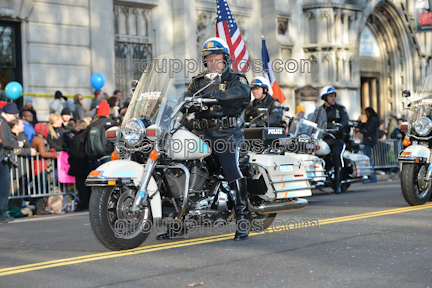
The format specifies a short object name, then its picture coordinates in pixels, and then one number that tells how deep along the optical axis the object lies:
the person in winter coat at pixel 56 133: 12.21
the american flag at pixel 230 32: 12.48
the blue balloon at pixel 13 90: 13.47
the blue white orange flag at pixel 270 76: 14.65
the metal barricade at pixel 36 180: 11.37
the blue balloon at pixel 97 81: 15.15
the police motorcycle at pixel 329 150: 11.68
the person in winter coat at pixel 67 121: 12.74
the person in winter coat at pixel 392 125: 20.42
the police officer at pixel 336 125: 12.55
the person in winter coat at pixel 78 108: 14.11
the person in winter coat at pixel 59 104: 14.18
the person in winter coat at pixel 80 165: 11.82
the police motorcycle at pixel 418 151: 9.05
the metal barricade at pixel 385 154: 18.34
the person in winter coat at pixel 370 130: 16.50
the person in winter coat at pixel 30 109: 13.09
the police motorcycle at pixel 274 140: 7.54
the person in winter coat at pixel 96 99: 14.73
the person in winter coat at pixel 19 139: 11.00
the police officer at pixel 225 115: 6.49
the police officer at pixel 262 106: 10.88
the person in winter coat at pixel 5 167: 10.20
